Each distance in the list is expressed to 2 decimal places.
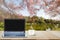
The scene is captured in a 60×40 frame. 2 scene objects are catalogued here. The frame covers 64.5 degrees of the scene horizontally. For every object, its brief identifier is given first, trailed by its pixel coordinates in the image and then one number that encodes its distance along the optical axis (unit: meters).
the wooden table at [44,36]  0.74
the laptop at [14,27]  0.78
